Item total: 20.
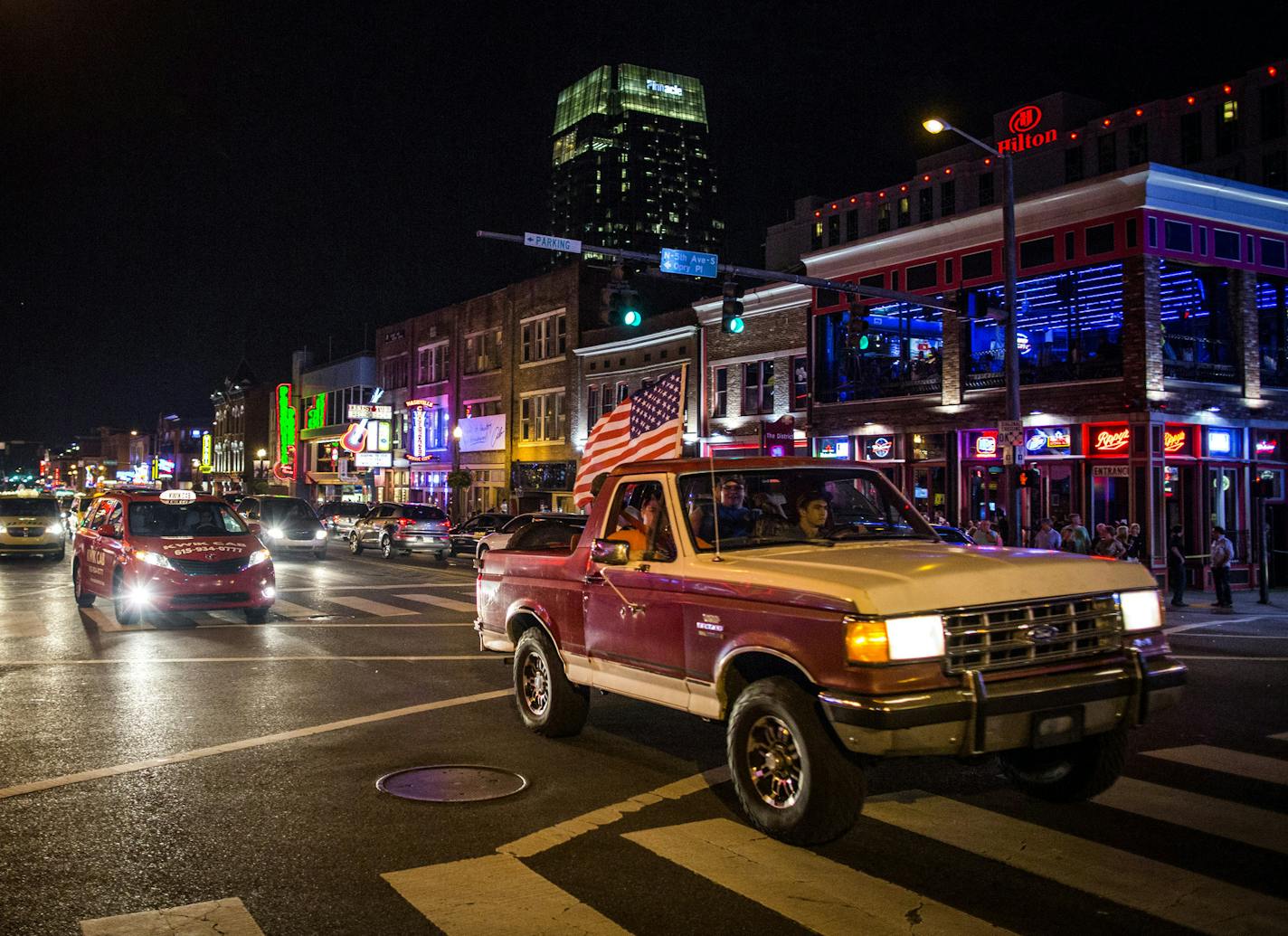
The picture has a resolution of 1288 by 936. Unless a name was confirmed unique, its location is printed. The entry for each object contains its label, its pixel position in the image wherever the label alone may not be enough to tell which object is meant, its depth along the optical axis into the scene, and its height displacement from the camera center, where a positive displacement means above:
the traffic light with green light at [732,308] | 20.61 +3.41
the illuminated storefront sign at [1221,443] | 25.41 +1.07
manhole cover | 6.94 -1.88
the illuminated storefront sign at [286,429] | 80.69 +4.72
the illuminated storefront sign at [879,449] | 31.50 +1.21
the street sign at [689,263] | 18.67 +3.87
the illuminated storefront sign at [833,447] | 33.01 +1.33
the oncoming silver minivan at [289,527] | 32.38 -0.99
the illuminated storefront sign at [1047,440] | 26.06 +1.19
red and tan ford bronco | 5.52 -0.79
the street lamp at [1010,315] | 21.44 +3.45
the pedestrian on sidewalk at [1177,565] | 21.28 -1.48
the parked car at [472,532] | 32.12 -1.16
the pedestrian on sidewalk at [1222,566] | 21.02 -1.44
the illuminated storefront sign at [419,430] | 58.09 +3.33
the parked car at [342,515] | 43.62 -0.90
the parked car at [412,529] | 33.97 -1.12
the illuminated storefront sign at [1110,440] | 24.59 +1.13
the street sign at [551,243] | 17.42 +3.96
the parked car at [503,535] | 21.60 -0.91
